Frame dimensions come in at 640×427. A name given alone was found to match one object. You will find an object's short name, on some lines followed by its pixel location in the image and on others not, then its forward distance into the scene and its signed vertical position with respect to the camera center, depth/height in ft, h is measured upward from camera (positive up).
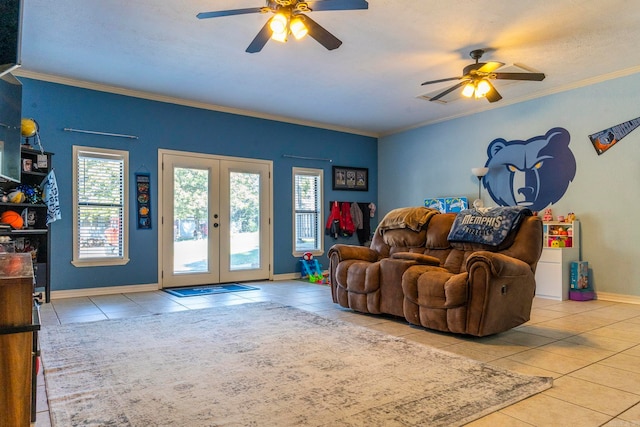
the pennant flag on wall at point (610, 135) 15.76 +3.21
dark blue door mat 17.67 -3.09
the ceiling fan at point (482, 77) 13.51 +4.69
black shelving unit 14.70 -0.13
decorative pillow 11.70 -0.18
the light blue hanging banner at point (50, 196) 15.24 +0.96
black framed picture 24.84 +2.52
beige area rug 6.35 -2.99
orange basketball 14.10 +0.12
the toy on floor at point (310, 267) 22.25 -2.59
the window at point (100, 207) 16.96 +0.63
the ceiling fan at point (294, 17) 9.20 +4.69
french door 19.19 +0.07
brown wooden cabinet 2.85 -0.88
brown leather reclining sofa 10.28 -1.58
